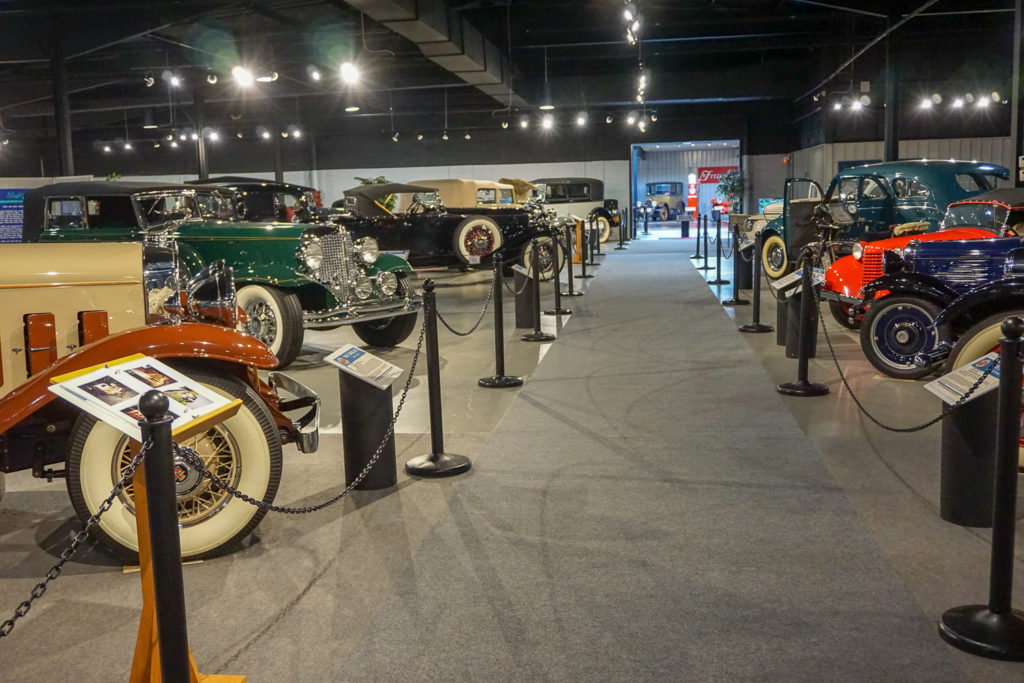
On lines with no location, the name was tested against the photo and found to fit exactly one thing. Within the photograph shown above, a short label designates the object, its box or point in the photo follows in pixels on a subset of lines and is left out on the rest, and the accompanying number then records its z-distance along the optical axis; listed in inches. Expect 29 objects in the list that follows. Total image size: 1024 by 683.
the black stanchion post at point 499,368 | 277.0
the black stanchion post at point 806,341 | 254.5
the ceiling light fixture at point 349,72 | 634.8
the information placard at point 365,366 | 177.2
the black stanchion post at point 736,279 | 476.4
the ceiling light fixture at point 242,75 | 665.6
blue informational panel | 489.1
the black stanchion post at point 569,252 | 539.2
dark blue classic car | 271.9
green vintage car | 323.3
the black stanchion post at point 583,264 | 657.6
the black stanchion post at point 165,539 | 84.7
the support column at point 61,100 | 660.7
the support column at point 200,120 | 963.3
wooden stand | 94.1
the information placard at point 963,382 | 140.7
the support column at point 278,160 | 1233.4
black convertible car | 608.1
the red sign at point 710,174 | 1517.0
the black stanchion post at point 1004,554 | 109.7
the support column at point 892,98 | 649.3
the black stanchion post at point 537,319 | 371.2
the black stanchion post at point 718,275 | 558.6
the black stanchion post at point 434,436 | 193.8
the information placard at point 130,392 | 97.2
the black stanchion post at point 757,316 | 385.4
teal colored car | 451.5
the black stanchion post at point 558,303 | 452.4
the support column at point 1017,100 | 411.5
